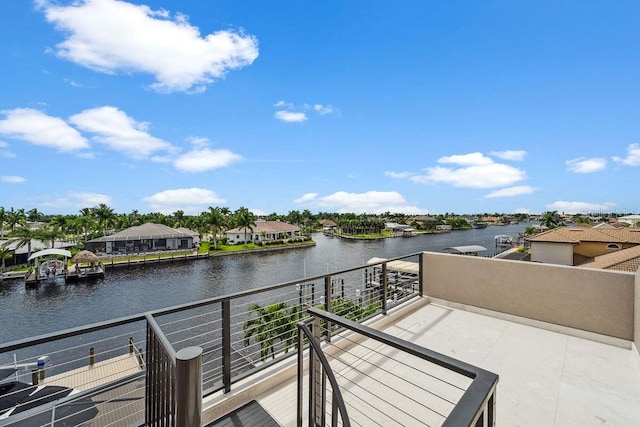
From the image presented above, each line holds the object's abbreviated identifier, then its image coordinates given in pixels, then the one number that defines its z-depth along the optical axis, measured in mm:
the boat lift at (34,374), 7304
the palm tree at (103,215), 47688
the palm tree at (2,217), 36841
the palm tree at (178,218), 56812
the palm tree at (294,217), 73438
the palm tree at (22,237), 30797
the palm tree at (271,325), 9567
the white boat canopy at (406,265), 14885
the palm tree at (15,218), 41219
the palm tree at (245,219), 42438
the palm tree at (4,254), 25666
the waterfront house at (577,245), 15430
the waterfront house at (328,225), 73750
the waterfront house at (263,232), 44219
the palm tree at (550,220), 46306
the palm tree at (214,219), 41750
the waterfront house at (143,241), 35594
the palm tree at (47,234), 33281
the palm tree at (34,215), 60125
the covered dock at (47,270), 23766
